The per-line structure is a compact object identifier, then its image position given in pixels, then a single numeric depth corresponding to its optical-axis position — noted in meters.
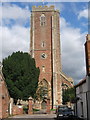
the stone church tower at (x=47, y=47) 40.55
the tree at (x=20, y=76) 31.10
